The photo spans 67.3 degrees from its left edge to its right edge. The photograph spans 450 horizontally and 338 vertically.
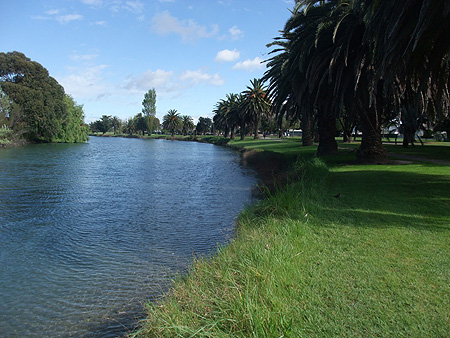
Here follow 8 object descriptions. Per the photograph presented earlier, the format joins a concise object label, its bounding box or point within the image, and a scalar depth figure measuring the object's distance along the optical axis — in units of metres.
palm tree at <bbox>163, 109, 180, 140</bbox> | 138.00
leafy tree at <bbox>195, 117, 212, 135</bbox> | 137.88
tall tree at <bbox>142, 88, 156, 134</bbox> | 148.00
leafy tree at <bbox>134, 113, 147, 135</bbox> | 161.68
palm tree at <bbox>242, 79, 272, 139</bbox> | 64.50
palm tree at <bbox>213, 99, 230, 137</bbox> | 89.98
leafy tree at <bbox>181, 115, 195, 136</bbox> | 150.38
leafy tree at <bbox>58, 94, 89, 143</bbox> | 72.81
